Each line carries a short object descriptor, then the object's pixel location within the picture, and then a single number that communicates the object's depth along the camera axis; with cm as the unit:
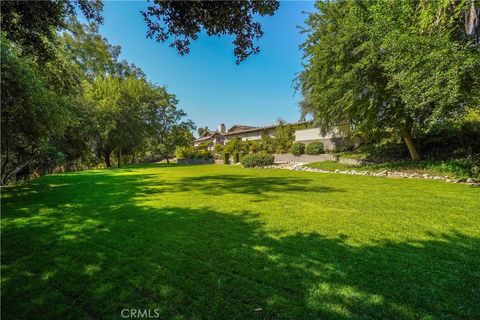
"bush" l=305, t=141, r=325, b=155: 2500
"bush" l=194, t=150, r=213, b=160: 4276
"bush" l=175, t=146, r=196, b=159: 4622
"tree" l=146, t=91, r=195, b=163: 4181
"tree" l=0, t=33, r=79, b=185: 712
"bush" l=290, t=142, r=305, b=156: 2670
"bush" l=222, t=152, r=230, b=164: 3472
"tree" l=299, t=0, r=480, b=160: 1065
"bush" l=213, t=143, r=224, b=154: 4282
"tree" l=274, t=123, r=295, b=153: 3045
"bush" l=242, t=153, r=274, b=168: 2497
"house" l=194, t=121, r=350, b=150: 2616
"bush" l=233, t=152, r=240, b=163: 3319
